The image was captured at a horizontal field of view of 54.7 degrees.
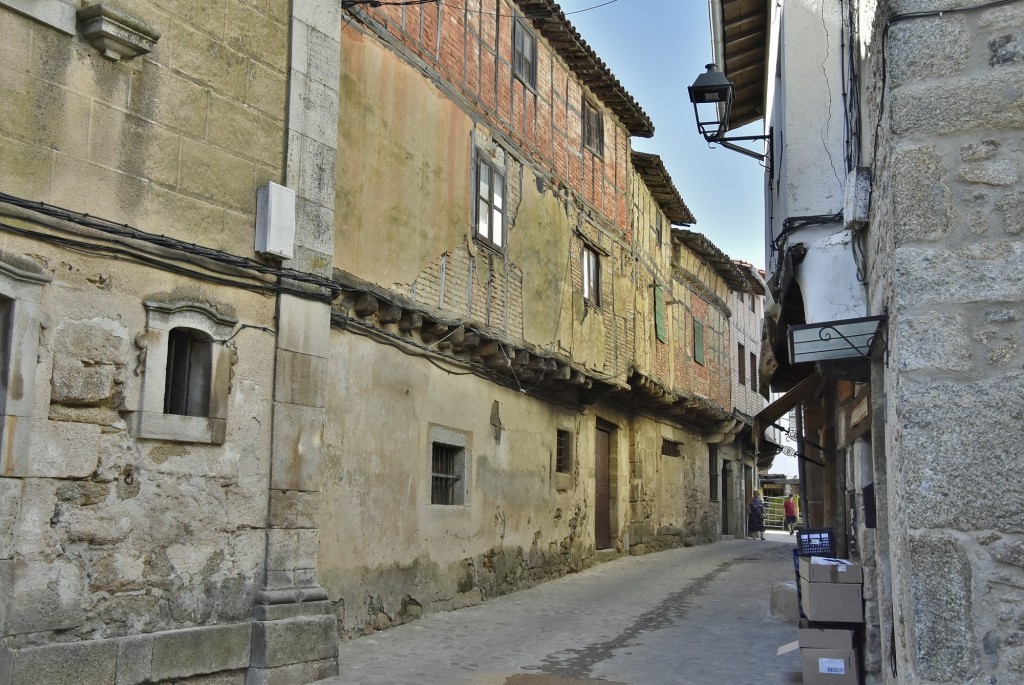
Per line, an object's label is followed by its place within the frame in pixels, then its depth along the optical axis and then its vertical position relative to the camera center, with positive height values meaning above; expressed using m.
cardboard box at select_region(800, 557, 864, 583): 6.84 -0.44
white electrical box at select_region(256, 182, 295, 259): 7.16 +2.01
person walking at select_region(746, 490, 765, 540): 27.08 -0.35
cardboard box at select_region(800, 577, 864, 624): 6.79 -0.64
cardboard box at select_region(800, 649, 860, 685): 6.69 -1.08
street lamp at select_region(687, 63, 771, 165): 8.69 +3.63
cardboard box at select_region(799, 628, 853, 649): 6.75 -0.89
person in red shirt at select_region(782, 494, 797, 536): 32.50 -0.15
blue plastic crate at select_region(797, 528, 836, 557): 7.84 -0.28
